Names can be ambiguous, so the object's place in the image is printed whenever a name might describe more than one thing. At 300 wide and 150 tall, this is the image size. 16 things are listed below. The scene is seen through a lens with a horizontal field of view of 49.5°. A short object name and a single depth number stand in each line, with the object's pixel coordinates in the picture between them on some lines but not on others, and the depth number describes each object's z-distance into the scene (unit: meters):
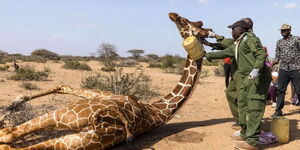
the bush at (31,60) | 25.73
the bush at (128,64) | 25.22
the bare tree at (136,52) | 42.19
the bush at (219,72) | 19.49
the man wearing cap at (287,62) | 7.27
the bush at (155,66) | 25.45
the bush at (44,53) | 36.58
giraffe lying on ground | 4.08
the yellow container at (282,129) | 5.70
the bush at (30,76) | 12.30
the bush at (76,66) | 19.22
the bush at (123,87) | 8.15
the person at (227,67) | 9.52
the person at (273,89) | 9.13
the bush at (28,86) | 10.47
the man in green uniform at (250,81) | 4.93
